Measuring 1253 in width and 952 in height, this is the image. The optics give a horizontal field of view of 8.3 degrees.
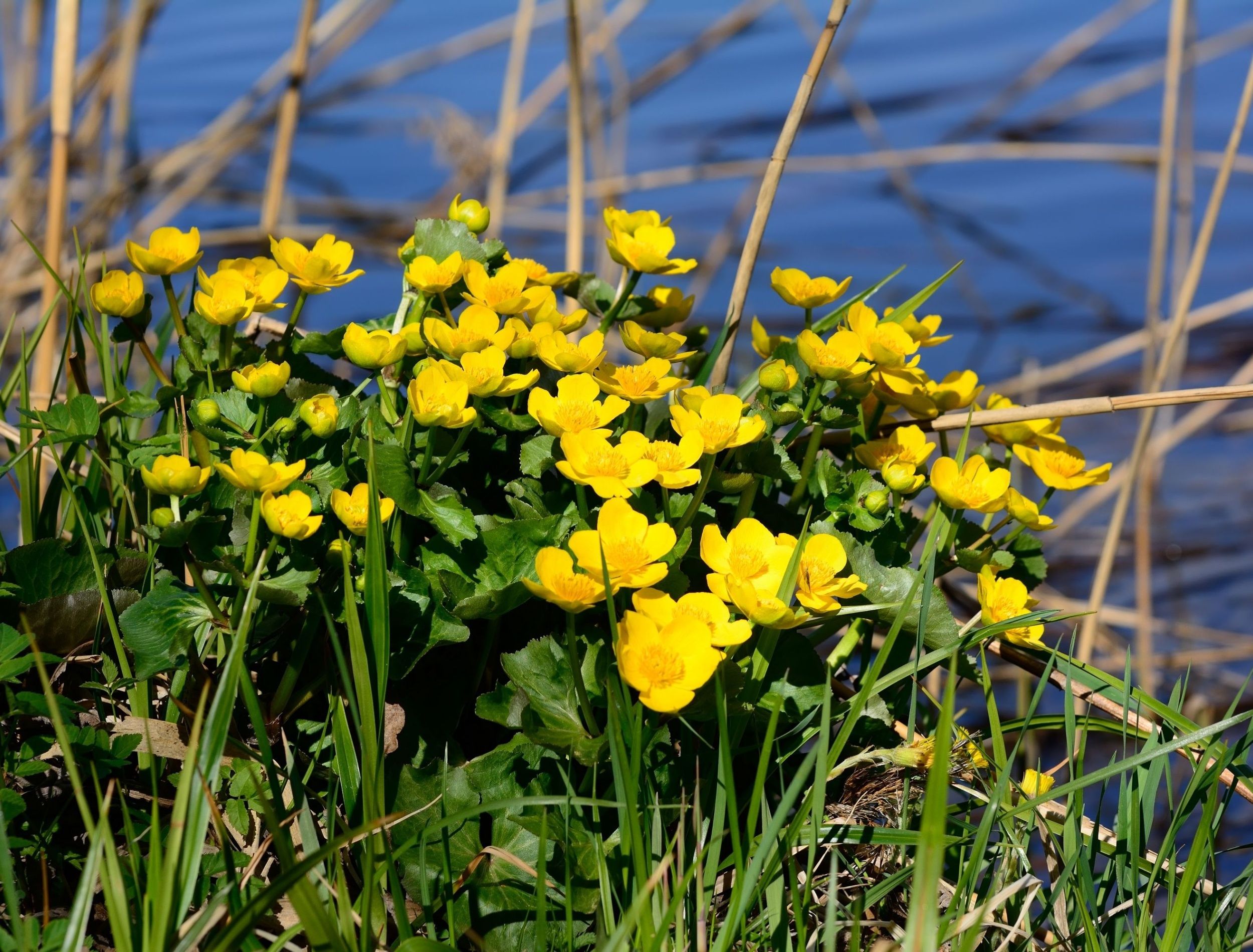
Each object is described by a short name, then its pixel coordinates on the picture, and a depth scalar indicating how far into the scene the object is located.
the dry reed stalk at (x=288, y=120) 3.58
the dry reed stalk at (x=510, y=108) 4.32
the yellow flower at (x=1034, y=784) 3.24
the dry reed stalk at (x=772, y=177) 3.35
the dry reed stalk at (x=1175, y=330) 3.53
